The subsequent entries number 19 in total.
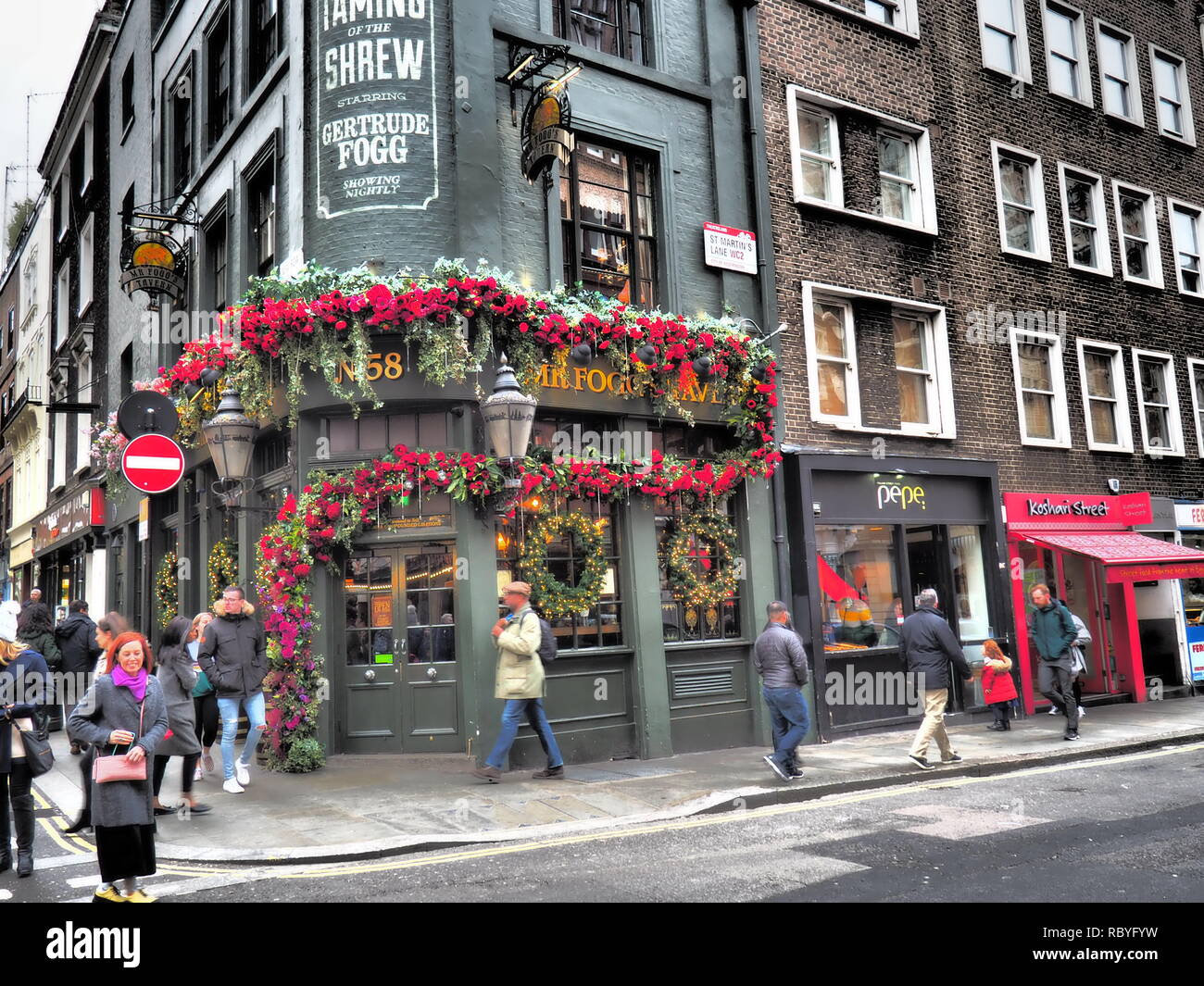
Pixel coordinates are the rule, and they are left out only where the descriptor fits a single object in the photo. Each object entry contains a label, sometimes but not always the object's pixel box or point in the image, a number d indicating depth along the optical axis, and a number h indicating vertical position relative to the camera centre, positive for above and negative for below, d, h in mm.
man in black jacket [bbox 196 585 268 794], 9852 -291
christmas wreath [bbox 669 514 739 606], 12656 +614
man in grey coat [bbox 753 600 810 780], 10008 -837
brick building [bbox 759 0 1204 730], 14414 +4589
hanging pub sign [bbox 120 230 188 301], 15055 +5533
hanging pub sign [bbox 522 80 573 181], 11008 +5354
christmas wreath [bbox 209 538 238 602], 13617 +921
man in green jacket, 12742 -768
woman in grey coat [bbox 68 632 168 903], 5875 -668
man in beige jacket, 9969 -580
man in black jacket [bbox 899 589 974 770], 10625 -695
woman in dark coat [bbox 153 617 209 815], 8508 -555
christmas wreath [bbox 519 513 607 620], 11438 +581
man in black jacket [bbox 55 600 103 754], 13875 -112
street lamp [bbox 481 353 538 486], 10406 +2091
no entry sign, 9570 +1695
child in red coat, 13602 -1270
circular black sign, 10328 +2327
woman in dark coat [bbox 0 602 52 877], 6934 -731
